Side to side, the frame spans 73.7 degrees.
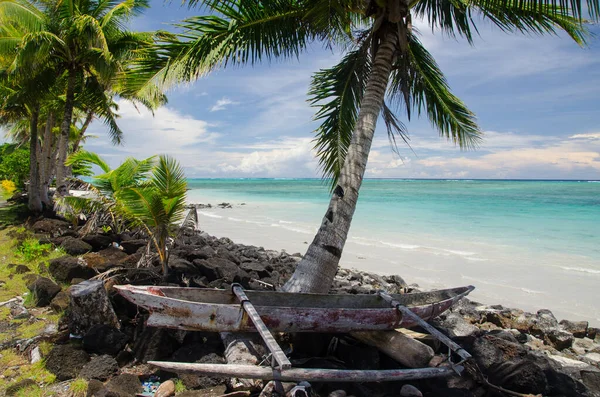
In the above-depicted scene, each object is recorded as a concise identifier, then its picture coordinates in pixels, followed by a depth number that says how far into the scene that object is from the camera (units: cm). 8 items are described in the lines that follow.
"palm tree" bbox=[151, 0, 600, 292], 476
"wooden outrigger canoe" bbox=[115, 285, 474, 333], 356
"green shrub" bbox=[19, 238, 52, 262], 765
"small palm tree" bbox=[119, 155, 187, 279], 534
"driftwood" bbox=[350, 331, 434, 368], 366
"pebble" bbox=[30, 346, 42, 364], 388
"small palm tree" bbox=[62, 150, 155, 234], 836
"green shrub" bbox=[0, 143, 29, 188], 2451
